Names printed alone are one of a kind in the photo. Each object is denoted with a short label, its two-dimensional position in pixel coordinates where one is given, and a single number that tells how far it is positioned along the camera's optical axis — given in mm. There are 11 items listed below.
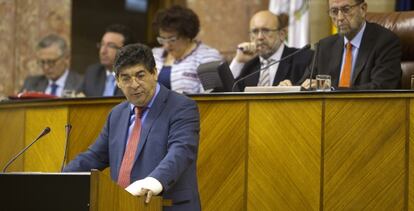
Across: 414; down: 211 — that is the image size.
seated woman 14130
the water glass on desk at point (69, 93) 15177
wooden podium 8701
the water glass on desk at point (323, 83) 11489
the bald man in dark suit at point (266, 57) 13357
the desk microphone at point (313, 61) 11783
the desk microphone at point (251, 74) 12591
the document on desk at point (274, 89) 11466
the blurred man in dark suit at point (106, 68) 15722
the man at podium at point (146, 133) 9912
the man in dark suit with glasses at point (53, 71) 16303
